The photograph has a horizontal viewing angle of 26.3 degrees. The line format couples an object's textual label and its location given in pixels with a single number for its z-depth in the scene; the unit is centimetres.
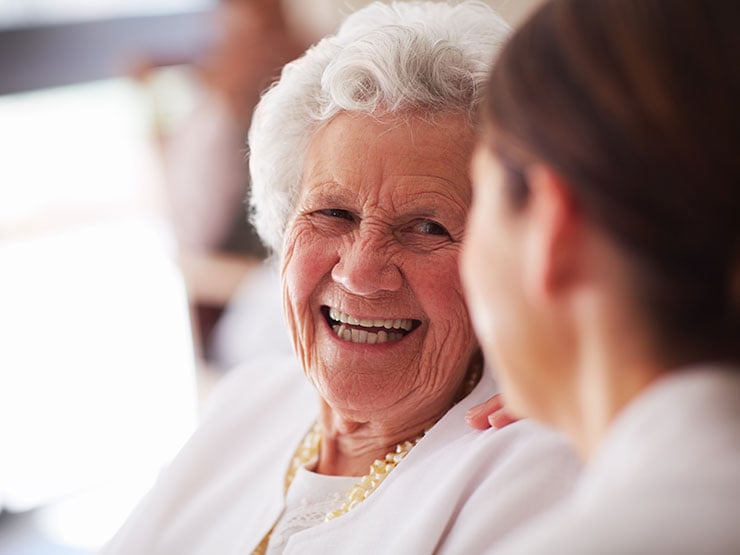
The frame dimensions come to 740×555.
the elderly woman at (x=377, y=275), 90
